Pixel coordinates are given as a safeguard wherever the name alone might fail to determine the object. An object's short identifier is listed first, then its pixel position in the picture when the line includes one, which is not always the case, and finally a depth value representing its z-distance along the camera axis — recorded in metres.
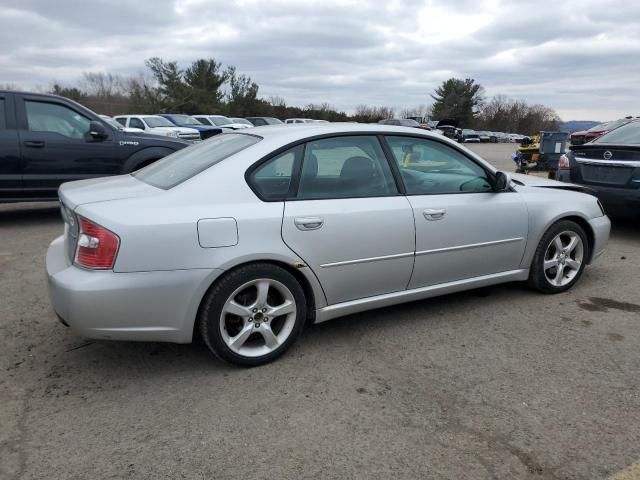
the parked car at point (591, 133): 14.41
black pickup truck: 6.81
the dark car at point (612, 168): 5.98
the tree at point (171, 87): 44.69
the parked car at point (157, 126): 18.24
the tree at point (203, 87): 44.88
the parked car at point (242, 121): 27.66
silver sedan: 2.74
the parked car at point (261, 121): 30.16
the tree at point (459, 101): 68.38
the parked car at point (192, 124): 21.48
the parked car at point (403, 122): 24.48
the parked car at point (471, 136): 50.05
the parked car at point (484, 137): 54.03
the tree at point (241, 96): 48.34
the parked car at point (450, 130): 28.16
